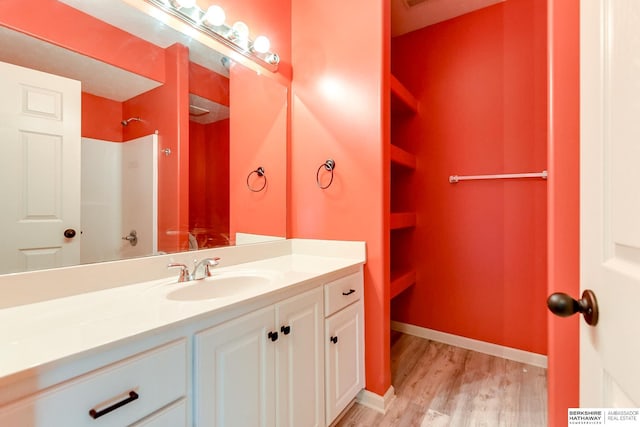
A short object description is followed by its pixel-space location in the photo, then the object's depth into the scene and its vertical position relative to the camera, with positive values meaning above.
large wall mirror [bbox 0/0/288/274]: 0.93 +0.32
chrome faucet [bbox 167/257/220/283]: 1.20 -0.24
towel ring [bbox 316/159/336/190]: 1.70 +0.27
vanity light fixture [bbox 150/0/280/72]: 1.31 +0.95
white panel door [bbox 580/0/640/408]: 0.39 +0.02
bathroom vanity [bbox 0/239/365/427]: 0.59 -0.36
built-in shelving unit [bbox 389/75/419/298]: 2.20 +0.14
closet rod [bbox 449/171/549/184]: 1.87 +0.26
